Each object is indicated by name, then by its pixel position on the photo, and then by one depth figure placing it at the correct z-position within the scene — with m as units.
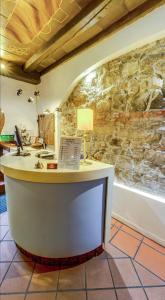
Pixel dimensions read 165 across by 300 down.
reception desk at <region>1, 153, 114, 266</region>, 1.34
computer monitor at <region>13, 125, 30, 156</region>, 2.01
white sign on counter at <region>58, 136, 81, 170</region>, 1.40
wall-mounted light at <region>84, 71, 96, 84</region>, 2.66
